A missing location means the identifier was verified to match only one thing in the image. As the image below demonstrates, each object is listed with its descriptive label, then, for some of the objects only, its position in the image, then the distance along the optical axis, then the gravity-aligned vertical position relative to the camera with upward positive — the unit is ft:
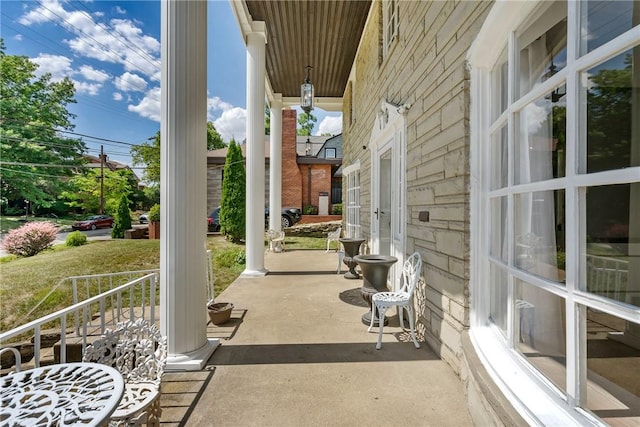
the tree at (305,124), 100.84 +30.81
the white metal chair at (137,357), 5.24 -2.77
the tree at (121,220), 41.55 -1.09
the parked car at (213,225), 44.49 -1.93
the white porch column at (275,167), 30.30 +4.67
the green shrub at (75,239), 33.22 -3.05
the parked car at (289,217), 47.91 -0.81
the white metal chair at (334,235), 27.63 -2.21
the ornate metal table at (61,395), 3.51 -2.44
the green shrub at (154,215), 40.63 -0.36
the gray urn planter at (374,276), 10.46 -2.32
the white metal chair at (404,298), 8.99 -2.79
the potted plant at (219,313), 10.72 -3.71
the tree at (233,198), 35.86 +1.75
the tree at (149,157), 77.96 +15.25
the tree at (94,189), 58.24 +5.19
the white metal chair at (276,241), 28.96 -2.86
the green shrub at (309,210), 52.95 +0.36
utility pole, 63.21 +7.60
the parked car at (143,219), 60.34 -1.37
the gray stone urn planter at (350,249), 16.19 -2.09
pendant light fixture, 20.61 +8.25
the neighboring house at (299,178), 52.90 +6.51
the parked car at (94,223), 52.60 -1.91
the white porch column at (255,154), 19.02 +3.83
